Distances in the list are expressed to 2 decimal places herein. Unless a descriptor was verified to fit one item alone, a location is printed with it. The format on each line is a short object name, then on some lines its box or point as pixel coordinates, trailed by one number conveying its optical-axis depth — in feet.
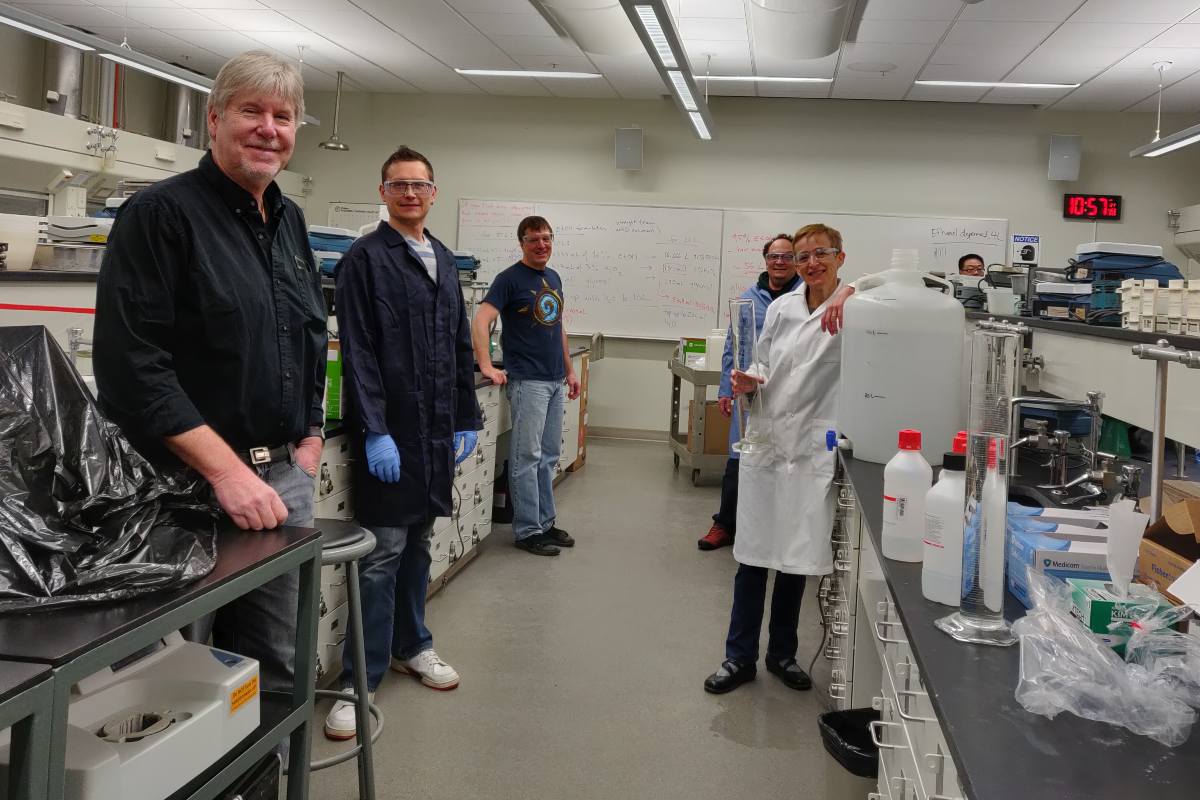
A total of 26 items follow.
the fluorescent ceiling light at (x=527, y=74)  20.57
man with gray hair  4.61
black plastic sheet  3.39
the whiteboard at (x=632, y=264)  22.97
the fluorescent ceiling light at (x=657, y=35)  11.54
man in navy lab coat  7.66
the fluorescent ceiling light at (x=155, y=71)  14.05
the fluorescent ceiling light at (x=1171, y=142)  15.87
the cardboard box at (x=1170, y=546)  3.80
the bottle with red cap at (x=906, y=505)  4.70
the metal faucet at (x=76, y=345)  9.55
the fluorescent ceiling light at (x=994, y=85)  19.21
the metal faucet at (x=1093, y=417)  6.74
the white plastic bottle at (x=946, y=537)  3.97
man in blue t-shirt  13.10
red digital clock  21.53
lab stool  6.00
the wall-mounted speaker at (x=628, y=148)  22.65
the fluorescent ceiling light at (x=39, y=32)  11.87
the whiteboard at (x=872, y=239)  21.91
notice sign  21.71
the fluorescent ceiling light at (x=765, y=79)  20.10
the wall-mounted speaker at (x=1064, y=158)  21.31
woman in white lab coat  7.90
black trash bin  5.22
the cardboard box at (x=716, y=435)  18.33
